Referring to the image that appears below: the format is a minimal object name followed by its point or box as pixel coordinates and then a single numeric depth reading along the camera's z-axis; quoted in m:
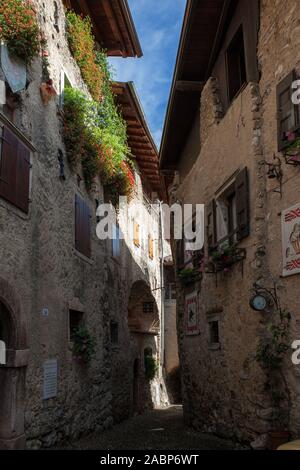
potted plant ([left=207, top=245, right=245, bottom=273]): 8.20
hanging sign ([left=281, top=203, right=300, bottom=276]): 6.54
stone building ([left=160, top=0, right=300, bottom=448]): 6.91
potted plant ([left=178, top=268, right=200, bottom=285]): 11.00
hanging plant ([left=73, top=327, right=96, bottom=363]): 9.88
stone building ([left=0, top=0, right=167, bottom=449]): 7.32
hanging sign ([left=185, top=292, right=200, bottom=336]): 10.99
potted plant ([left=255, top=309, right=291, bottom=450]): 6.77
